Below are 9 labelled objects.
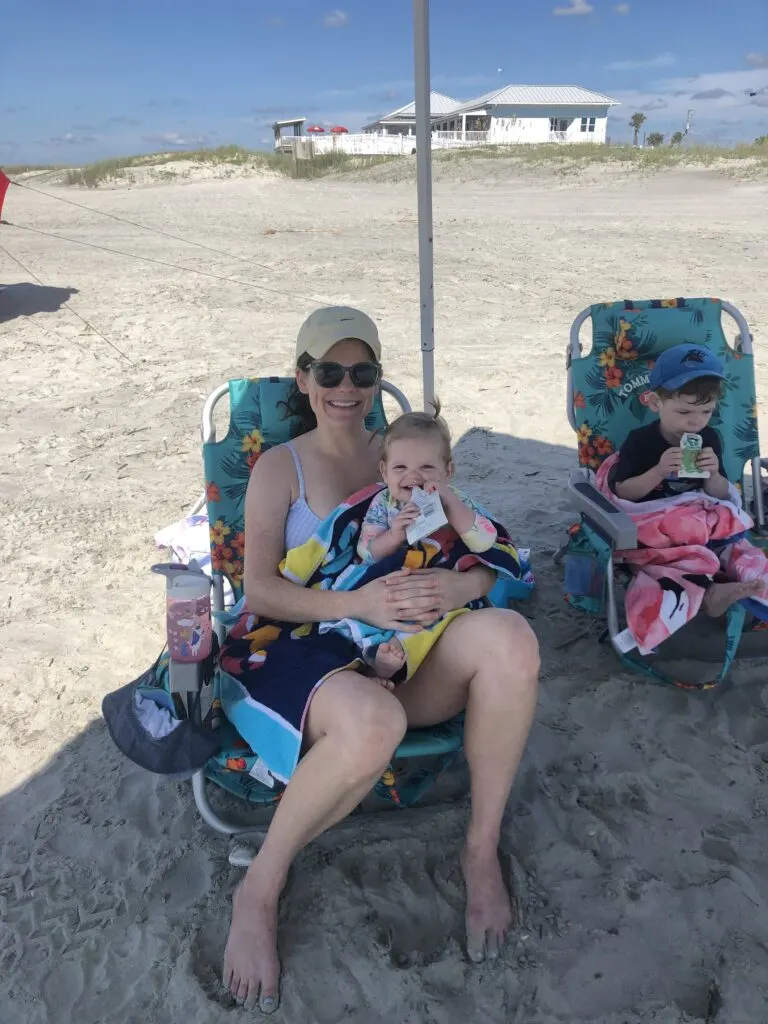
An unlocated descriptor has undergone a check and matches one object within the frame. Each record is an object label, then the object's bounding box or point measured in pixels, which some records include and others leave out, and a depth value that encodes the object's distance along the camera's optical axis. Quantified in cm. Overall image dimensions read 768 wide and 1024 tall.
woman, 187
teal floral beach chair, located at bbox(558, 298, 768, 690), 333
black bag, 196
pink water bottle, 191
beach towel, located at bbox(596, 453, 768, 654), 267
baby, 215
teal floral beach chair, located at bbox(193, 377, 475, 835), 280
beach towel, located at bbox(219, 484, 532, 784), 195
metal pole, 282
